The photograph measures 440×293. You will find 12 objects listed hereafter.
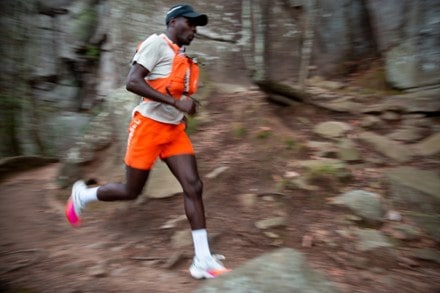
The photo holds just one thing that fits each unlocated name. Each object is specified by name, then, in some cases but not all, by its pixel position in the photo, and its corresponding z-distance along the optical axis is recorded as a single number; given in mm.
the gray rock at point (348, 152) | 4801
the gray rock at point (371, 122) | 5185
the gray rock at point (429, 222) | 3871
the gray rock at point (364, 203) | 4098
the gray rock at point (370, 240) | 3789
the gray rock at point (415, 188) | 4074
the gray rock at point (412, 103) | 5074
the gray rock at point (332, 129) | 5137
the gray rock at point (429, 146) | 4688
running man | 3420
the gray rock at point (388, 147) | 4762
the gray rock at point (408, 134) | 4949
